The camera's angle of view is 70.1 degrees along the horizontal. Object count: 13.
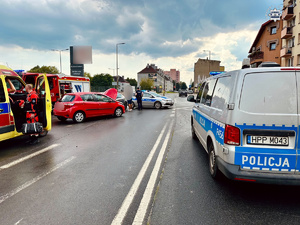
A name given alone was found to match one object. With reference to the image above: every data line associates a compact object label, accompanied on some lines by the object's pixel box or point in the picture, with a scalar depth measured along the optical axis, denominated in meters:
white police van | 2.85
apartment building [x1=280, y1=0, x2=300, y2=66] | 27.36
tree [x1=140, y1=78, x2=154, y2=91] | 101.94
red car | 10.73
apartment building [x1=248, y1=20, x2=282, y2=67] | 33.88
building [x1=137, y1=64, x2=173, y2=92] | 127.00
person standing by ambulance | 6.27
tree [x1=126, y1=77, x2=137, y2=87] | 141.44
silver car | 18.94
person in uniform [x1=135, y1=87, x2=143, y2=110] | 17.47
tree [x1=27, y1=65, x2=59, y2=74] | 74.19
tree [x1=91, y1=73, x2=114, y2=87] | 108.56
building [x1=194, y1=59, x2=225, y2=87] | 86.75
